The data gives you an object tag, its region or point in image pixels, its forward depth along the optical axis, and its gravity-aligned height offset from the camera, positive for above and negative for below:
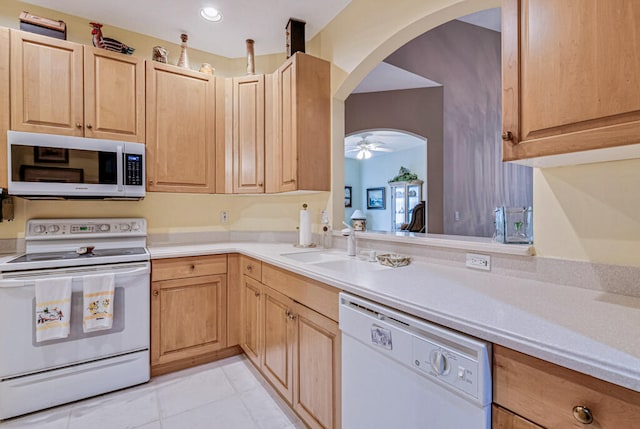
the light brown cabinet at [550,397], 0.60 -0.40
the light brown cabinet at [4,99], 1.94 +0.75
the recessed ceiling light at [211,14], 2.24 +1.52
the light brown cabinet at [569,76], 0.76 +0.39
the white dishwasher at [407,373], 0.80 -0.49
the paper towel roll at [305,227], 2.43 -0.09
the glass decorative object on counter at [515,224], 1.36 -0.04
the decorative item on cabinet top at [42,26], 2.05 +1.31
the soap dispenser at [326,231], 2.37 -0.12
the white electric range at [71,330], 1.75 -0.71
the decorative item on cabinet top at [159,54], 2.48 +1.31
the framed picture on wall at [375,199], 8.53 +0.46
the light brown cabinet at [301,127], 2.26 +0.68
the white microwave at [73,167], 1.94 +0.33
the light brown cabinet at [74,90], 1.99 +0.88
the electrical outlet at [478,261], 1.38 -0.22
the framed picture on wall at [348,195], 8.98 +0.59
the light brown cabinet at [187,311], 2.17 -0.71
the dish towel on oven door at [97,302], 1.87 -0.53
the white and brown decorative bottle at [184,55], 2.59 +1.37
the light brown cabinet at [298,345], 1.38 -0.70
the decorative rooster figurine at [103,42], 2.25 +1.29
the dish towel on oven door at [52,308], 1.77 -0.54
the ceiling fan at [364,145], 6.58 +1.63
